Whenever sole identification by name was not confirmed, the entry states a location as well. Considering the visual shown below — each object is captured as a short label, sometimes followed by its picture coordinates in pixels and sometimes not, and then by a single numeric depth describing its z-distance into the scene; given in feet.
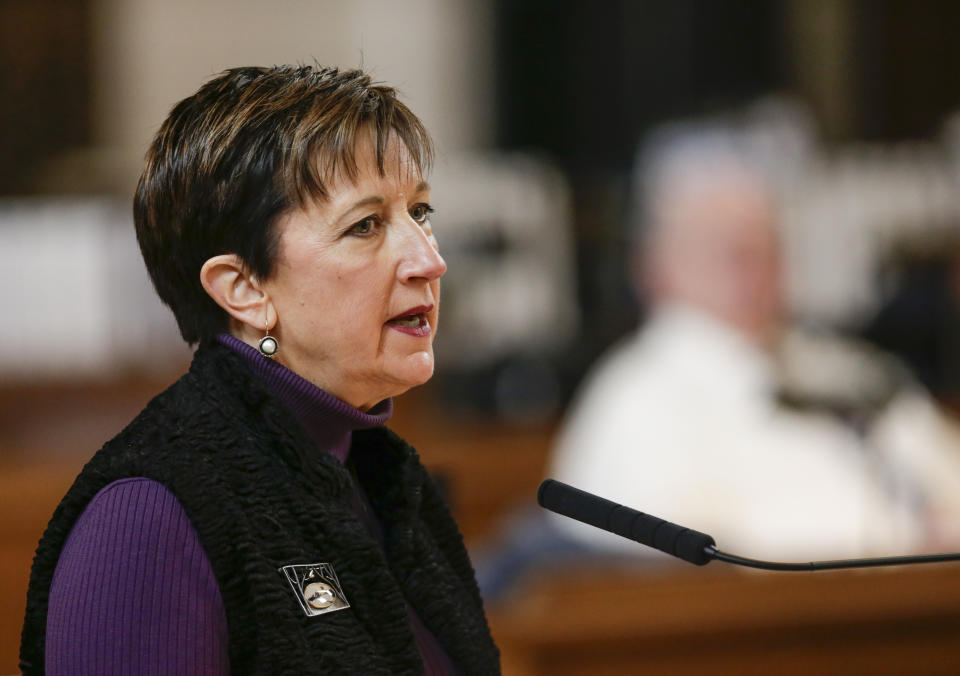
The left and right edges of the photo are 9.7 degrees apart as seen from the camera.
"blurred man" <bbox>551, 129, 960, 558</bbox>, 22.46
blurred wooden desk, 18.05
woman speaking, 12.10
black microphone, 12.27
